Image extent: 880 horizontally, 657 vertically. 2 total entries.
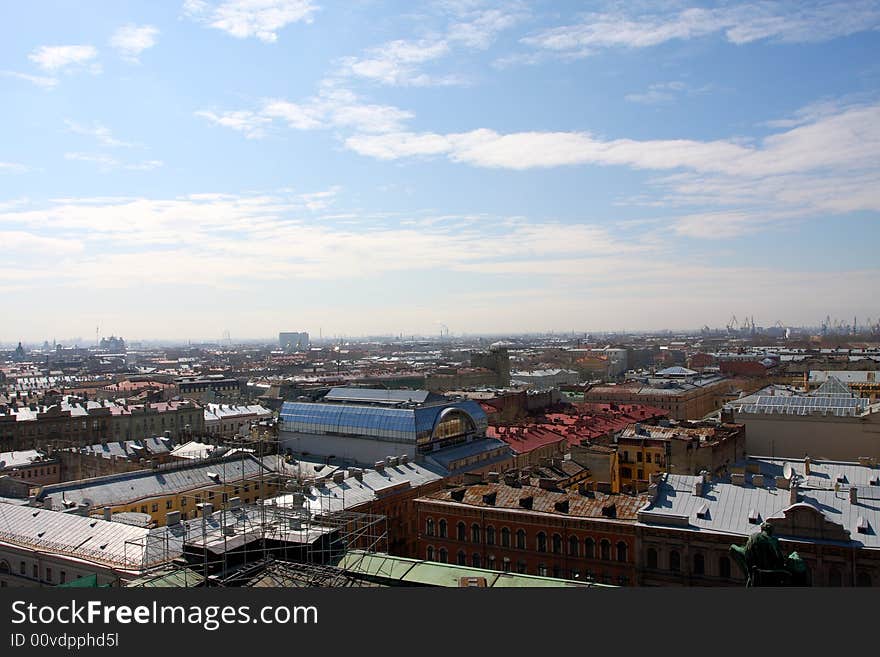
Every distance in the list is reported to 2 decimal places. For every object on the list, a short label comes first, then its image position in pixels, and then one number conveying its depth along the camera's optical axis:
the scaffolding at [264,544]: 31.53
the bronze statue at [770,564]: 22.39
